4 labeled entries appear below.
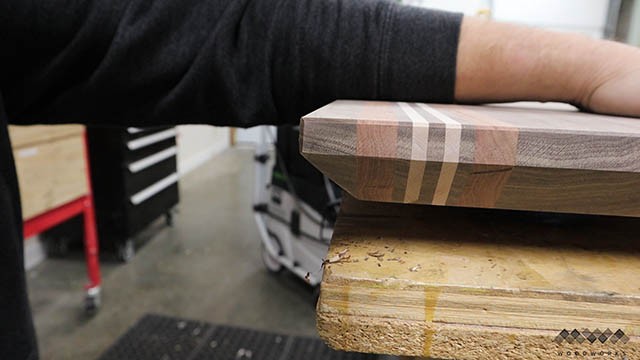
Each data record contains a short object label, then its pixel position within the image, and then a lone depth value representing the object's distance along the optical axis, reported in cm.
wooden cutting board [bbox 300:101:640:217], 25
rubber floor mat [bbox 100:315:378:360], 141
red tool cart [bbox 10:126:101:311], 124
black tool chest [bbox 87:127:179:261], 186
